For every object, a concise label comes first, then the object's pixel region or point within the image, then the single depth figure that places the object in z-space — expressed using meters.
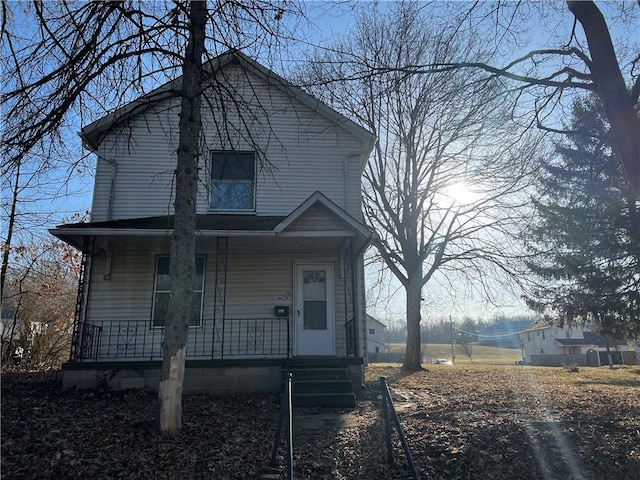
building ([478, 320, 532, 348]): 96.56
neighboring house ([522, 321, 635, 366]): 37.81
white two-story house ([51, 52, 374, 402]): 8.55
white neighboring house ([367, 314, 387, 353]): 55.58
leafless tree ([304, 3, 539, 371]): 15.41
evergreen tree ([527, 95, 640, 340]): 12.30
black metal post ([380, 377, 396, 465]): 5.00
